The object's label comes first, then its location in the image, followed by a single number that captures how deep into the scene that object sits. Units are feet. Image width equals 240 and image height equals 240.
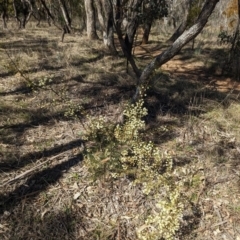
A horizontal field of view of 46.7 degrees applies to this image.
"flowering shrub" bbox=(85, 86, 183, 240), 9.91
